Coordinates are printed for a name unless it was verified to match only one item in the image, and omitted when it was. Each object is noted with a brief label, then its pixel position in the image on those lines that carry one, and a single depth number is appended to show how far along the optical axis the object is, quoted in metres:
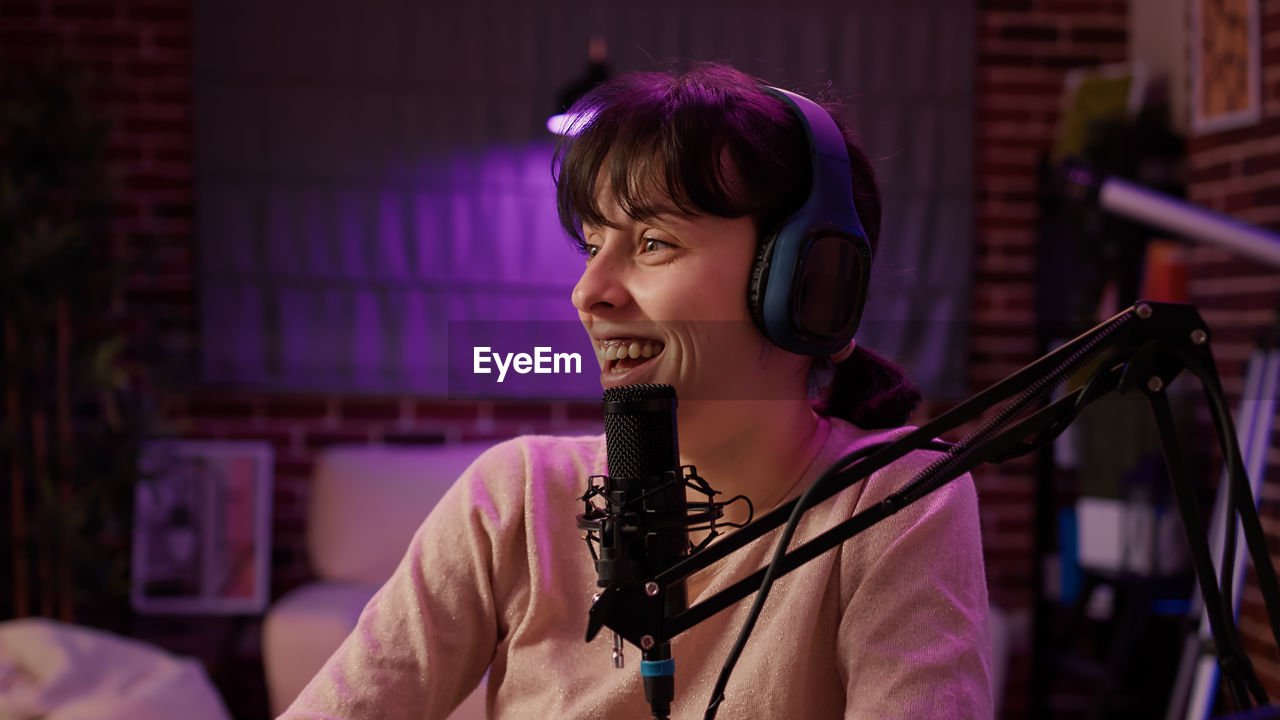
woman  0.85
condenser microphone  0.65
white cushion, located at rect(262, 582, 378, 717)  2.54
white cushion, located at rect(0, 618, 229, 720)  2.37
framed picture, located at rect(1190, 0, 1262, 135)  2.83
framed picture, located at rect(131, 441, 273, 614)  3.54
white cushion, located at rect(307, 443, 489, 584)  3.19
